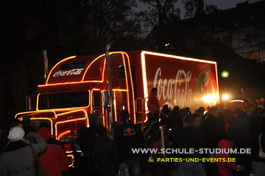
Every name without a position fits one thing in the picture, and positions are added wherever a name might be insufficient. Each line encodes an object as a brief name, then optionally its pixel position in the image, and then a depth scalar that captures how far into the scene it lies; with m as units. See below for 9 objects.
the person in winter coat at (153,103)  16.12
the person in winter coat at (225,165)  9.39
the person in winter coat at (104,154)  8.45
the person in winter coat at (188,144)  8.16
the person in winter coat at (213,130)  10.69
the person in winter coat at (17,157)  6.18
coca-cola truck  13.46
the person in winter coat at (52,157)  7.47
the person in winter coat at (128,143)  9.37
